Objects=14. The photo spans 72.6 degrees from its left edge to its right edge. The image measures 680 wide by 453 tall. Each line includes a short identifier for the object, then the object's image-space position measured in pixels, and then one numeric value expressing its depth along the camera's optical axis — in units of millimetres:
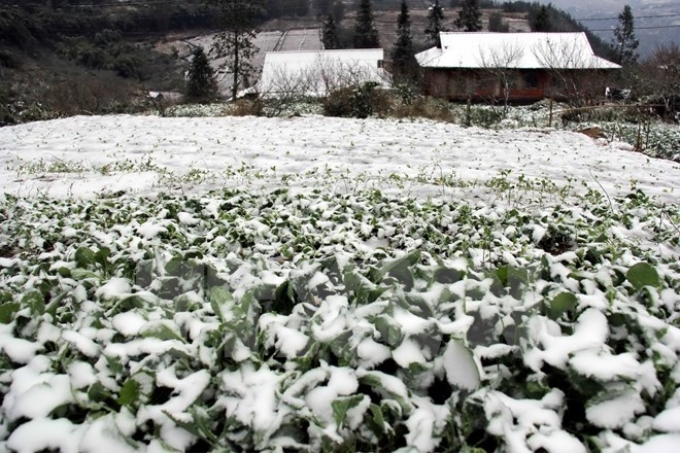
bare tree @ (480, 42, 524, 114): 26803
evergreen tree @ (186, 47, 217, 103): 30219
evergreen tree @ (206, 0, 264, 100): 30391
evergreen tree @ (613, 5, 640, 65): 49562
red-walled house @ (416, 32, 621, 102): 27828
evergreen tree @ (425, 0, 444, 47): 47875
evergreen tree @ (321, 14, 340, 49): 46750
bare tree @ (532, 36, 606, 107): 19219
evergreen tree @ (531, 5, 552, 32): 45656
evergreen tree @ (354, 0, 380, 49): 45469
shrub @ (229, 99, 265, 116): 14766
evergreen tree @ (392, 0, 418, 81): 34581
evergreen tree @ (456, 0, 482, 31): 49375
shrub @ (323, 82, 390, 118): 14406
